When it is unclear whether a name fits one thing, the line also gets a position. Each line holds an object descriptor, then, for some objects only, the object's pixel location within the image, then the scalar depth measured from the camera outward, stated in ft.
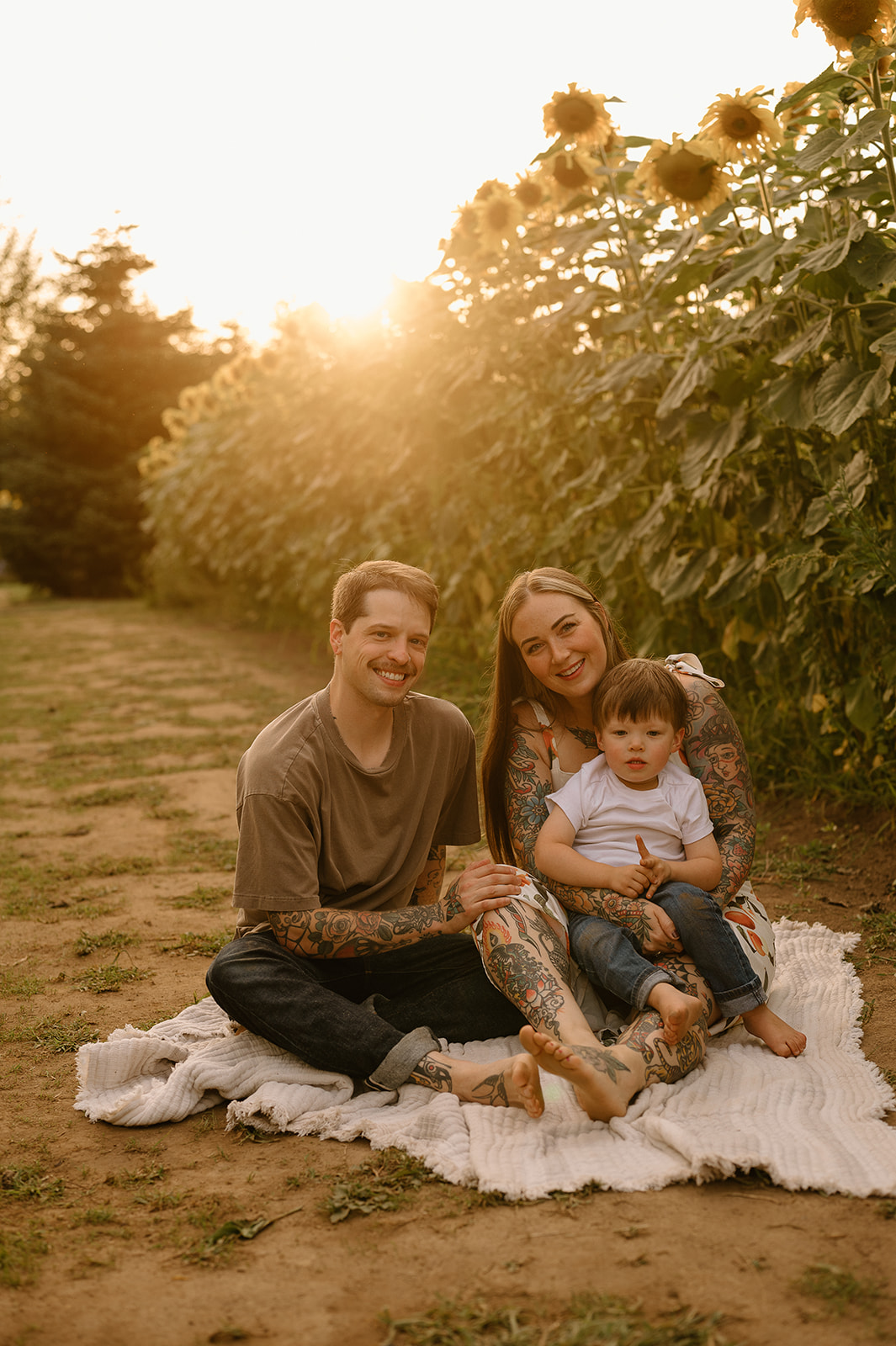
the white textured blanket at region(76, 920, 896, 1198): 6.36
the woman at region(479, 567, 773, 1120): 7.67
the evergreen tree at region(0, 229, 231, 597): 78.12
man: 8.01
